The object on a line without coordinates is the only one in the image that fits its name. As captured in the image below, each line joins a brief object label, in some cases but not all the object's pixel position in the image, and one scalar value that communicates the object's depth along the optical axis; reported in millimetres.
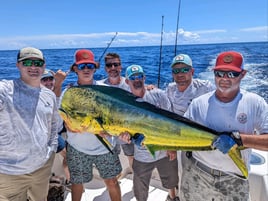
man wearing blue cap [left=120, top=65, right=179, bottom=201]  1780
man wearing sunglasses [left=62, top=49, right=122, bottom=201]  1674
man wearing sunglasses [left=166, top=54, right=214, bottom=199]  1976
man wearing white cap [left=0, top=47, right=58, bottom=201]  1365
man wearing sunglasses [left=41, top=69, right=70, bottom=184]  2314
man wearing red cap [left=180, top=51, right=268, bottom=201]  1180
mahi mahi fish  1115
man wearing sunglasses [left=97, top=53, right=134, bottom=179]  2396
